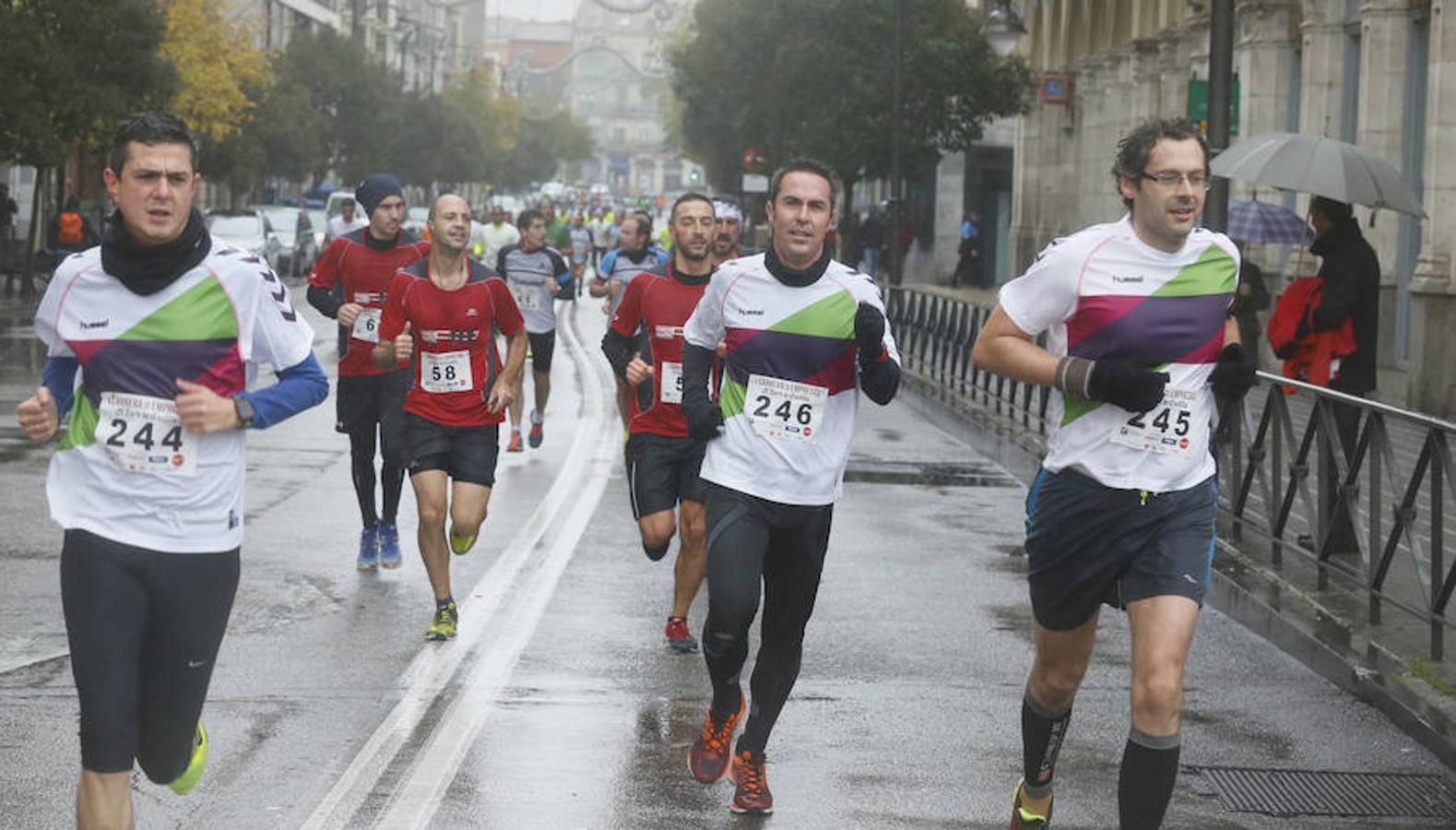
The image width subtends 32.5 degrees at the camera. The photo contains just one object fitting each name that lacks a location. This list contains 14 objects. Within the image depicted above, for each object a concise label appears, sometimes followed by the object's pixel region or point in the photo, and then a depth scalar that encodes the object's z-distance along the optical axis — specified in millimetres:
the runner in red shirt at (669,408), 9852
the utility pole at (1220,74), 14805
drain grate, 7352
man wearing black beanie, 11906
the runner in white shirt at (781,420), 7027
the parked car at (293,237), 52562
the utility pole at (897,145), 36219
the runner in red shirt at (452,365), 10242
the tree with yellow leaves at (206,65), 55062
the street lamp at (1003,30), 34781
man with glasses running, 6156
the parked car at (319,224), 57875
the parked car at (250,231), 48094
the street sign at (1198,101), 17891
